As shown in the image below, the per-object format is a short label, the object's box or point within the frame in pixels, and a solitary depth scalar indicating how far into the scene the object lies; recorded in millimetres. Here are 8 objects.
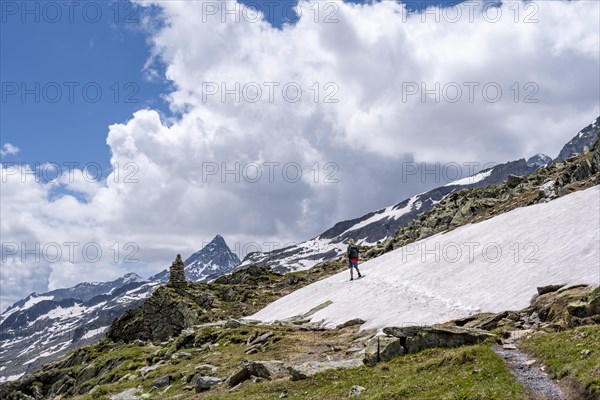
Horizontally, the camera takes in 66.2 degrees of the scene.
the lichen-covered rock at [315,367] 22327
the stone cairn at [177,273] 85688
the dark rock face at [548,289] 28161
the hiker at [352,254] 52312
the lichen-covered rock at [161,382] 31044
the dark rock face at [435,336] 22562
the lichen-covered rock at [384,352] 23016
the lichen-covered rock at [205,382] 26453
